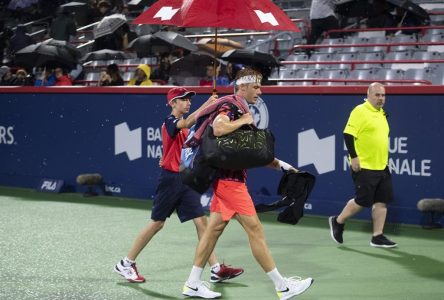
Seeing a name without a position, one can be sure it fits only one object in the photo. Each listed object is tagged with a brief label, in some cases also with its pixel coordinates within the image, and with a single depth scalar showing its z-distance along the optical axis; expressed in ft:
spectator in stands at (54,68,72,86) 56.49
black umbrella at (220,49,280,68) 52.13
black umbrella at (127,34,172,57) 61.16
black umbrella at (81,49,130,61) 64.95
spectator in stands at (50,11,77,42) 75.31
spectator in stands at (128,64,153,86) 51.78
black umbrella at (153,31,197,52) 59.98
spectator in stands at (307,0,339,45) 59.98
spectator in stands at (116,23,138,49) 70.16
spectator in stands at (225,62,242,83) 50.03
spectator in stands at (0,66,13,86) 65.41
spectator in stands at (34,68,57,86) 59.21
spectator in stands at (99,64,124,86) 53.78
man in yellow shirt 35.53
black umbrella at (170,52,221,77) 56.44
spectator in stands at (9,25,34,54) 75.61
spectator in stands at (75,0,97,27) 83.32
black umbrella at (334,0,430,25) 57.21
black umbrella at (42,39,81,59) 61.11
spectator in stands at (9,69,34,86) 62.03
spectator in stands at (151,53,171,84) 57.72
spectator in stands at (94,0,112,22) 80.12
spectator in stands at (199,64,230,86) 50.55
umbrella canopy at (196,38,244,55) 61.21
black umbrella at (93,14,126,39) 67.31
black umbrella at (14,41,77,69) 59.82
